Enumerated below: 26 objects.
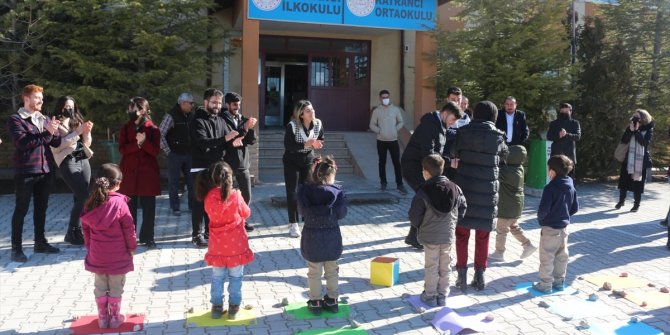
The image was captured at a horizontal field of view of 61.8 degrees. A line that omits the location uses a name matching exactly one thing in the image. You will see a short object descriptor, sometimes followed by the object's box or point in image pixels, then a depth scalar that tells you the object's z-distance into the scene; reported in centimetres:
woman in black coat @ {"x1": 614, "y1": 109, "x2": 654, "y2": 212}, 880
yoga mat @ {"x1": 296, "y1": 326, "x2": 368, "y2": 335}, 414
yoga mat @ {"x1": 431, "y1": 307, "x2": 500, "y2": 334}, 423
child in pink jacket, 409
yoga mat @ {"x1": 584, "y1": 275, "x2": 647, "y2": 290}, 535
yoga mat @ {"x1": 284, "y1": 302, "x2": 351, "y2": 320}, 447
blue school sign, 1089
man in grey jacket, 1003
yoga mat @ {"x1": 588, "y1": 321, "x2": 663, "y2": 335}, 421
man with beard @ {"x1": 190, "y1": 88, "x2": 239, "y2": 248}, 628
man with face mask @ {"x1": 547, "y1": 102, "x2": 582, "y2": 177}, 947
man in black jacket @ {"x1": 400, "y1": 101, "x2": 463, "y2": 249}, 607
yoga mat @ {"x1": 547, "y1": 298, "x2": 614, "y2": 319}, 457
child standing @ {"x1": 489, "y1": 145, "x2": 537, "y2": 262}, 577
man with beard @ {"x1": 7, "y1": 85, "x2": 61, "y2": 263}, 566
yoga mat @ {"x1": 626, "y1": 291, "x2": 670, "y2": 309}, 485
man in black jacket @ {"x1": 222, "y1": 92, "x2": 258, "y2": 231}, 659
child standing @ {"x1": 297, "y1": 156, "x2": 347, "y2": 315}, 434
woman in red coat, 613
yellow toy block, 527
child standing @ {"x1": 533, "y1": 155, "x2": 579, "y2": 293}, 502
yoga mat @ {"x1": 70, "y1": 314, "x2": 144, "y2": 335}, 411
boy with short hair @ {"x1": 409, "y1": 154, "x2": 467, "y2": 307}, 457
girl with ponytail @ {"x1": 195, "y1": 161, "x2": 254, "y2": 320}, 432
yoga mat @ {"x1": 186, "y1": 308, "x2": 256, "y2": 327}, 428
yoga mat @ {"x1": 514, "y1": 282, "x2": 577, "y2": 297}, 509
